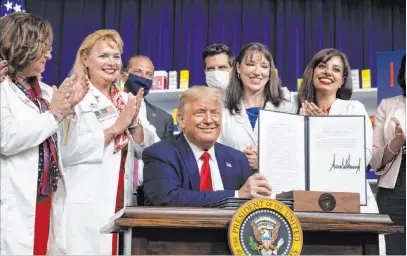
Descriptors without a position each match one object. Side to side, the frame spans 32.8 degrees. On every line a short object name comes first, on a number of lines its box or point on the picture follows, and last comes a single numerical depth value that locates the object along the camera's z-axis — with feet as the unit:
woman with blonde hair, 10.71
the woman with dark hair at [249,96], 11.53
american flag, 19.95
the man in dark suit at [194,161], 8.67
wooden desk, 6.96
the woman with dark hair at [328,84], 11.55
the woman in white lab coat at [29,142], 8.73
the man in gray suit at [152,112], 13.48
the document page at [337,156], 8.80
